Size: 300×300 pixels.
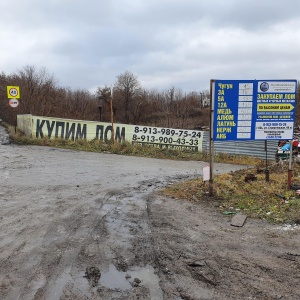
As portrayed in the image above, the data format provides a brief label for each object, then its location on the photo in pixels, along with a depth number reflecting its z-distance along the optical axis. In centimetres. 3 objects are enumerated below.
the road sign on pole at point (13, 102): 2425
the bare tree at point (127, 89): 7406
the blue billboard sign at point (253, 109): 870
